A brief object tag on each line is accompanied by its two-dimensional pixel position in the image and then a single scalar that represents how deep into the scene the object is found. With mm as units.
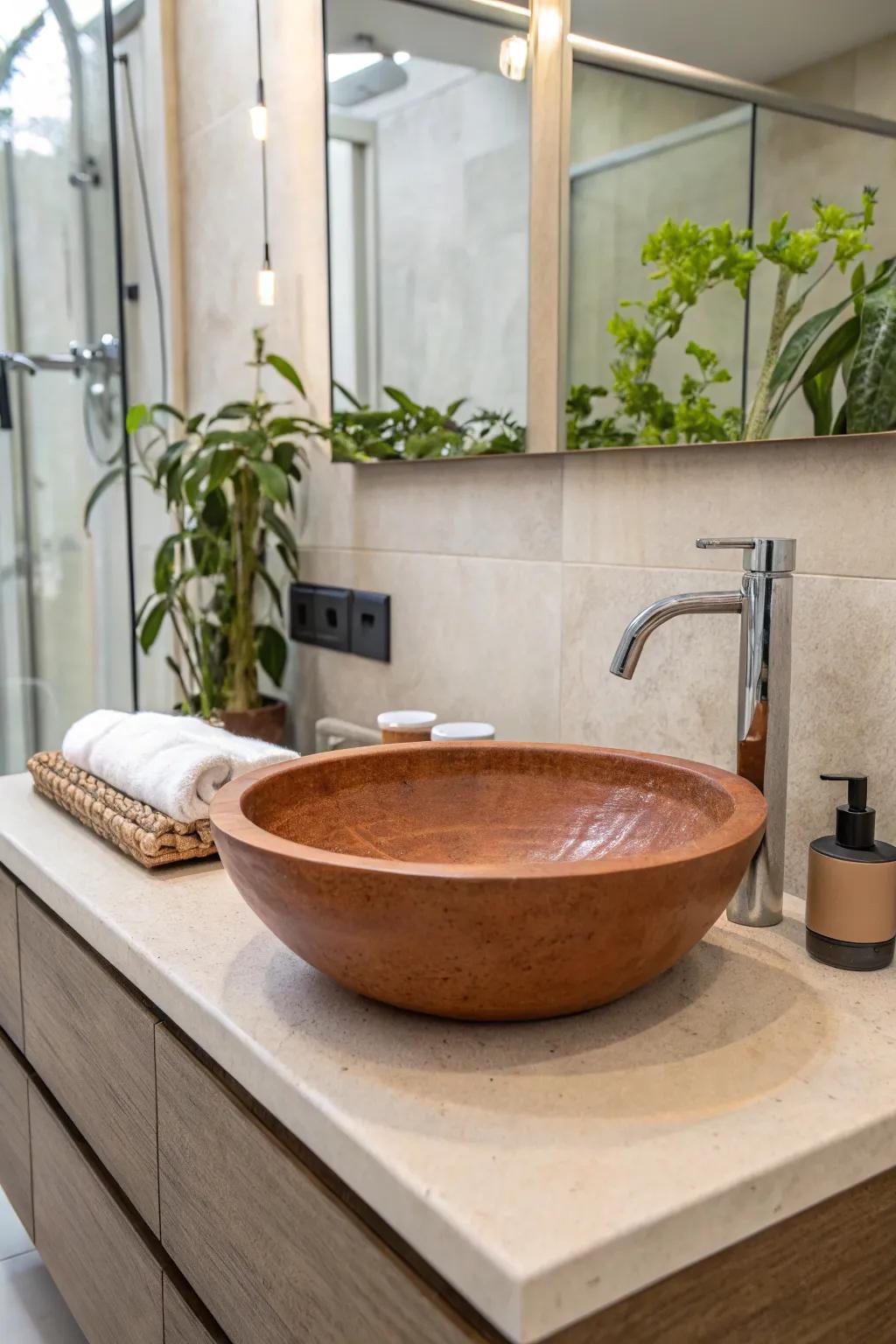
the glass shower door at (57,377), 1864
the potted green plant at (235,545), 1718
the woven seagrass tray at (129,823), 1082
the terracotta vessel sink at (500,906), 667
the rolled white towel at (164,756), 1114
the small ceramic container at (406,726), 1283
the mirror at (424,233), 1351
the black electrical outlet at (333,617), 1722
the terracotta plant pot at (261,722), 1766
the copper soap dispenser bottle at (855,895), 849
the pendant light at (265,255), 1763
